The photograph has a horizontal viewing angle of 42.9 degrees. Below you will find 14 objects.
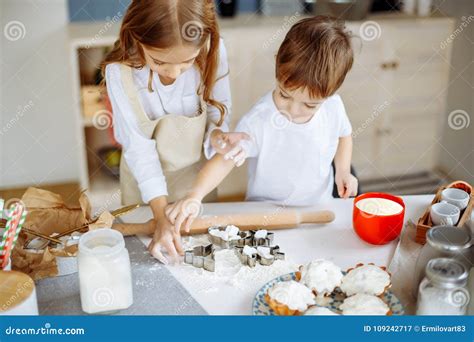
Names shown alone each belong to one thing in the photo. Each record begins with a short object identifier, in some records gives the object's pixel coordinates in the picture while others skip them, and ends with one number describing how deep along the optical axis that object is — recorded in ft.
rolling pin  2.59
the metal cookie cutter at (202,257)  2.38
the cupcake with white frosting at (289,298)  2.09
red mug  2.50
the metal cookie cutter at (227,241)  2.50
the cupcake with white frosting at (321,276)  2.17
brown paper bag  2.27
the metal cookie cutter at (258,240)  2.49
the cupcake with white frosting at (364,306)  2.08
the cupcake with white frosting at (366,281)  2.14
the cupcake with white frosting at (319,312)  2.07
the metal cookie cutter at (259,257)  2.38
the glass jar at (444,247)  2.02
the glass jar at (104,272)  2.06
